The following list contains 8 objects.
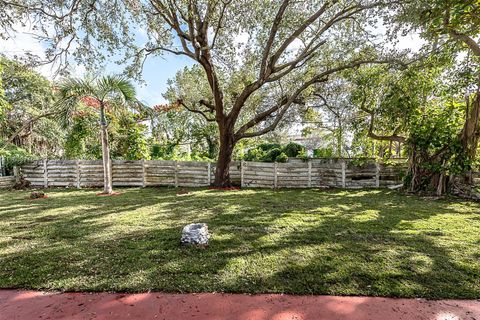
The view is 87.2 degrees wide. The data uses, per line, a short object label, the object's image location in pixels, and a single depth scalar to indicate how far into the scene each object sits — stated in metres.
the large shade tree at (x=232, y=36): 6.63
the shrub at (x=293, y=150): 12.70
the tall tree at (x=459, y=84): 5.62
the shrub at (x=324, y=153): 12.30
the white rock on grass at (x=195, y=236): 3.23
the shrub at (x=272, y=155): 12.40
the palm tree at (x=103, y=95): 7.25
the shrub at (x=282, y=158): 11.05
